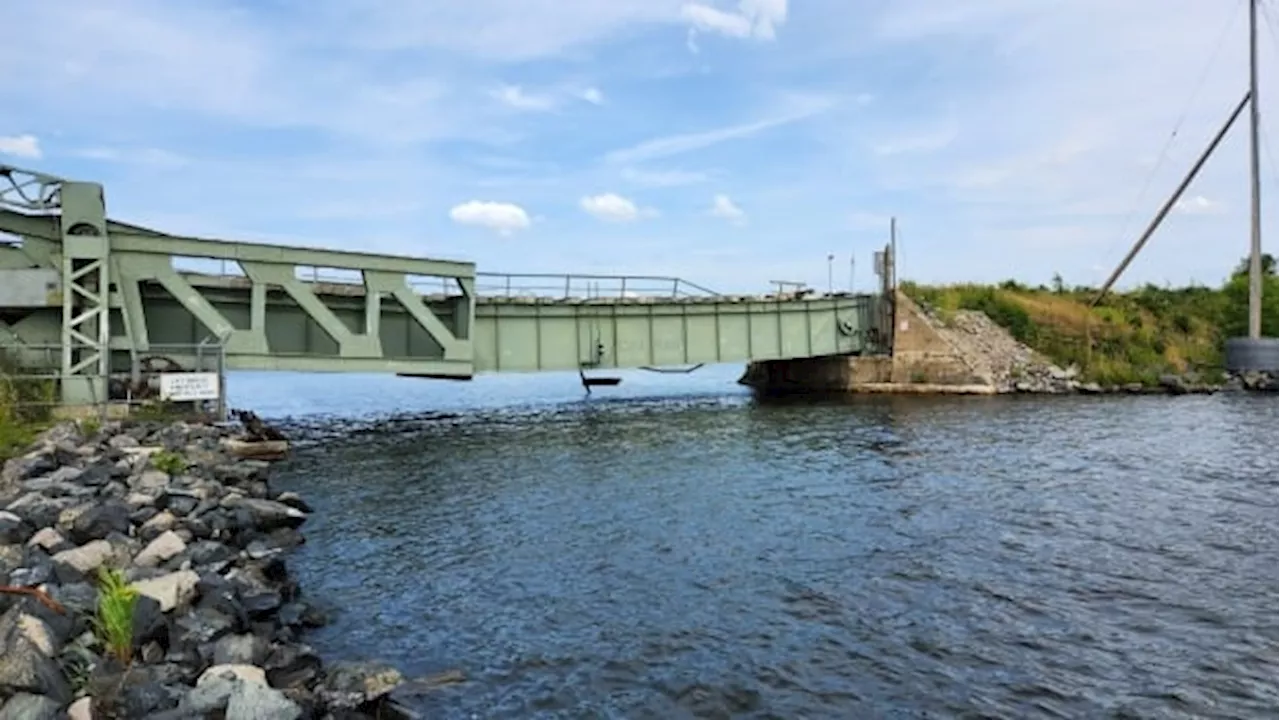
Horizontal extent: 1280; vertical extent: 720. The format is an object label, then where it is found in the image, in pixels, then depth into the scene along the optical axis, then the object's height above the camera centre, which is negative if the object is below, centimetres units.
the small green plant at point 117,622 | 756 -233
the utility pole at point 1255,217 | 4409 +644
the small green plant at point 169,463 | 1557 -188
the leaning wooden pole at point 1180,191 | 4768 +875
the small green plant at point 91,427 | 1886 -145
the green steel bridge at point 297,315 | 2414 +153
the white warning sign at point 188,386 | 2270 -69
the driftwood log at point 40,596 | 804 -221
